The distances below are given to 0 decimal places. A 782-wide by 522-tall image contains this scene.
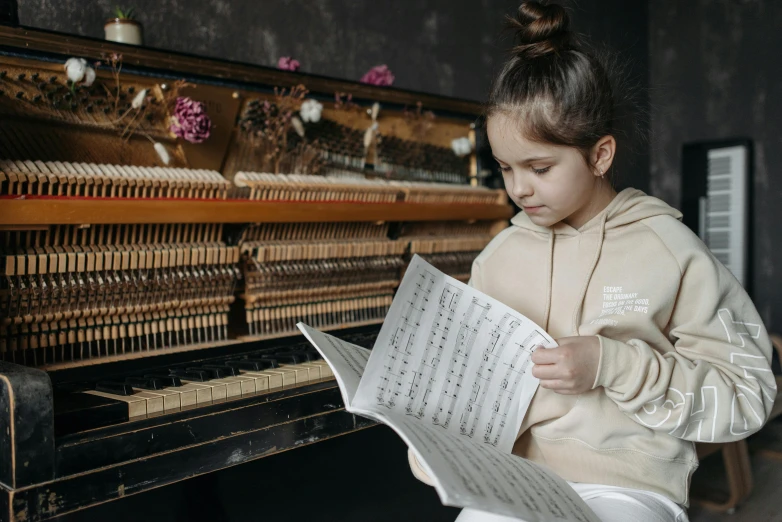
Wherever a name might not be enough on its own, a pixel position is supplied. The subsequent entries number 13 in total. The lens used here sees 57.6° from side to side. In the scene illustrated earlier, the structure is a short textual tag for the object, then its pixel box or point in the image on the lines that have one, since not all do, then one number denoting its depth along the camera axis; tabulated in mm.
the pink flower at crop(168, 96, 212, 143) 2045
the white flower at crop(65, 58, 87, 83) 1810
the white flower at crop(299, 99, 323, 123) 2365
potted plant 2334
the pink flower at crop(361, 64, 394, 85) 2793
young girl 1244
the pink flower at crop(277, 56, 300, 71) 2580
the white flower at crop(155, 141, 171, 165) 2049
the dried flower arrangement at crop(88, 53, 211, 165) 1997
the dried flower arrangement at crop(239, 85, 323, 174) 2301
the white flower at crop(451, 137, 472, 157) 2920
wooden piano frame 1283
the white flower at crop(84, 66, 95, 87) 1847
